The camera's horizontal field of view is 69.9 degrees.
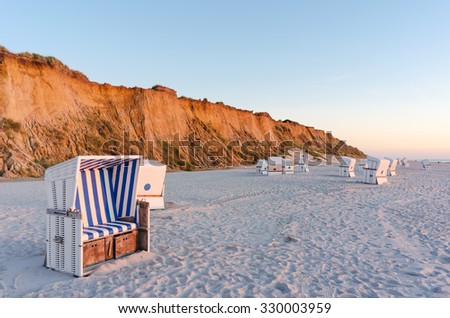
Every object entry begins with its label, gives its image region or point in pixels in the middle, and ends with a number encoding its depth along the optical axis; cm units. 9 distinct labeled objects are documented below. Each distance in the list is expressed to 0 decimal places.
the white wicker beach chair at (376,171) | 1728
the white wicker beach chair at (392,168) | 2436
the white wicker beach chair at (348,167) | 2178
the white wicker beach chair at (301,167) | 2873
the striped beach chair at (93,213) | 449
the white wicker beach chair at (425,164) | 3580
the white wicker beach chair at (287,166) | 2488
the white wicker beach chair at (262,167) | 2498
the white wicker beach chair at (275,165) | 2506
